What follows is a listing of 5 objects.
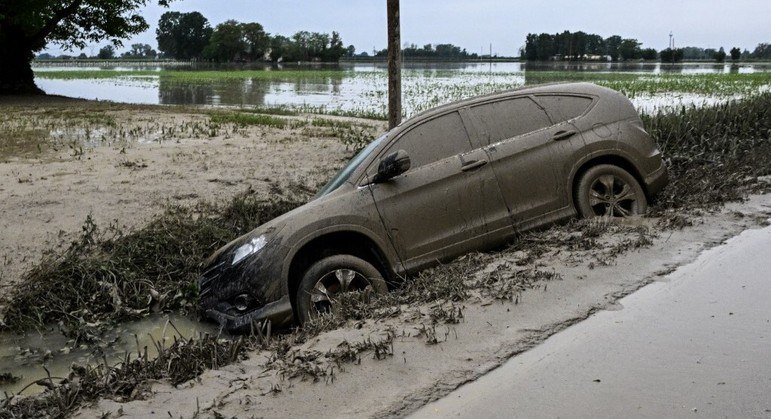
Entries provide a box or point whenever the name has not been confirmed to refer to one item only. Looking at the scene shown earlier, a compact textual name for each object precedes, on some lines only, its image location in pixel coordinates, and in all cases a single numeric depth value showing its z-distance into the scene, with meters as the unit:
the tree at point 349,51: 117.56
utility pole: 12.52
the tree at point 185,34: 128.12
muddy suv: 6.52
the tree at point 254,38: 111.44
